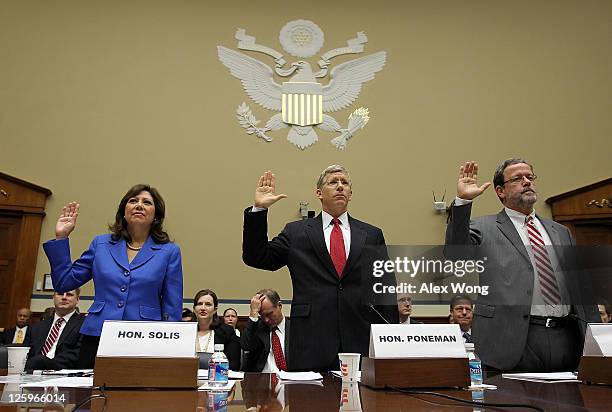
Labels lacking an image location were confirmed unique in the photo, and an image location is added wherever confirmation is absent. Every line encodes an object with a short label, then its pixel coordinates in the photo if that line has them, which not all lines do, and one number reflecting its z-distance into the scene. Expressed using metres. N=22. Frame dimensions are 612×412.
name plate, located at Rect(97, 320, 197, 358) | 1.44
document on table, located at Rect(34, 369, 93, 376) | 1.77
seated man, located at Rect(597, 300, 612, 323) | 2.00
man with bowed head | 3.50
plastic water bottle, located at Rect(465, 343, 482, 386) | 1.55
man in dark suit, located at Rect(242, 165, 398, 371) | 2.21
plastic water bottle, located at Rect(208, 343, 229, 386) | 1.47
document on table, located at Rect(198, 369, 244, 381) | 1.70
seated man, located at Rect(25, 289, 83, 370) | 3.62
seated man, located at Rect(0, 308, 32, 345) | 5.55
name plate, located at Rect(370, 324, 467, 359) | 1.48
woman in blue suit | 2.18
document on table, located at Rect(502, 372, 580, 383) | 1.67
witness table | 1.14
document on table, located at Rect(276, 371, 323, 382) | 1.63
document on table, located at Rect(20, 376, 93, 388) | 1.42
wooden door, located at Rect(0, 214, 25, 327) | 6.48
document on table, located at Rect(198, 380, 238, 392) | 1.41
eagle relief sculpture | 7.29
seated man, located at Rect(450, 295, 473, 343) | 3.15
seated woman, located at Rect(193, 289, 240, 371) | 4.08
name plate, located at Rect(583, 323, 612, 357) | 1.66
